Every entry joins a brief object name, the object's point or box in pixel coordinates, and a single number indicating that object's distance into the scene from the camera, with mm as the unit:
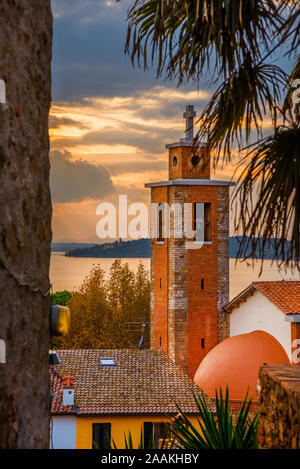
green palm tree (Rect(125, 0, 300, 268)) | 10008
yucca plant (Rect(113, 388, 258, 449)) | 9586
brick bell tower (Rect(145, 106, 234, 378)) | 51125
